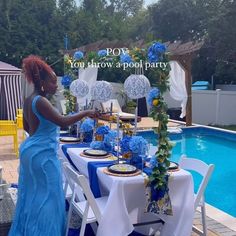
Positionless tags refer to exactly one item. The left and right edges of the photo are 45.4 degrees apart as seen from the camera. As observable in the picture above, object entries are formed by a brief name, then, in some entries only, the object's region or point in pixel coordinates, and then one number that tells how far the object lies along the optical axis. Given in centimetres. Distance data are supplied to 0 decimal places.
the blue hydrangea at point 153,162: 251
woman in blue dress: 226
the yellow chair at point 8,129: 570
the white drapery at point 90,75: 795
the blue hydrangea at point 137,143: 268
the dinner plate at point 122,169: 259
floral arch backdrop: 250
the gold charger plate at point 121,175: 254
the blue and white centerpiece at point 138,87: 300
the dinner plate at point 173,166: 270
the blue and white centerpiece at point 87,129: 378
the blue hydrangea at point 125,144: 286
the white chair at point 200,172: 269
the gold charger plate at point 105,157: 310
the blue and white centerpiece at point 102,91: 353
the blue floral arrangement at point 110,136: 330
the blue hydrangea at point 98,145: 336
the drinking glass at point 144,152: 271
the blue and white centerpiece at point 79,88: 406
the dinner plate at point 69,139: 387
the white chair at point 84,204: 234
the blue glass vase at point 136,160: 279
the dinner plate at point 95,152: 315
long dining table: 245
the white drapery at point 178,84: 900
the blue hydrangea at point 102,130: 345
